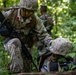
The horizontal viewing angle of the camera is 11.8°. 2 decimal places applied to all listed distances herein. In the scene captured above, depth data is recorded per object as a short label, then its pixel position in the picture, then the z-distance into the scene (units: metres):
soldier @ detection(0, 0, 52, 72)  7.79
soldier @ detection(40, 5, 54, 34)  12.50
